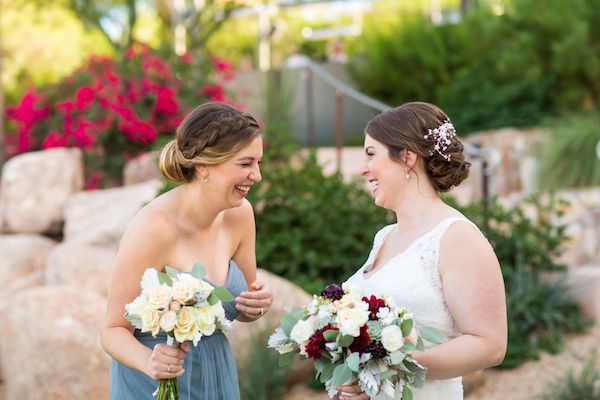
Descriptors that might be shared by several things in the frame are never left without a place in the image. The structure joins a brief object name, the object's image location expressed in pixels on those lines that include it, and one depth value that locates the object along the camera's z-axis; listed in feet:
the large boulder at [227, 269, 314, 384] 18.30
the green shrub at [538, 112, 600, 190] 31.73
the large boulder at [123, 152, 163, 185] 29.14
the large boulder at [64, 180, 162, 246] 23.75
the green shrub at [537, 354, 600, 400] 17.75
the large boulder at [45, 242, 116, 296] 21.08
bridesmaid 9.48
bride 8.55
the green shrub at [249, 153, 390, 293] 21.80
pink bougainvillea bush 30.35
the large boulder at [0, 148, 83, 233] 28.63
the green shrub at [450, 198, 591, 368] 21.17
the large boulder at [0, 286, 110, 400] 16.62
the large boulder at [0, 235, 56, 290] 26.12
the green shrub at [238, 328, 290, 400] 18.24
